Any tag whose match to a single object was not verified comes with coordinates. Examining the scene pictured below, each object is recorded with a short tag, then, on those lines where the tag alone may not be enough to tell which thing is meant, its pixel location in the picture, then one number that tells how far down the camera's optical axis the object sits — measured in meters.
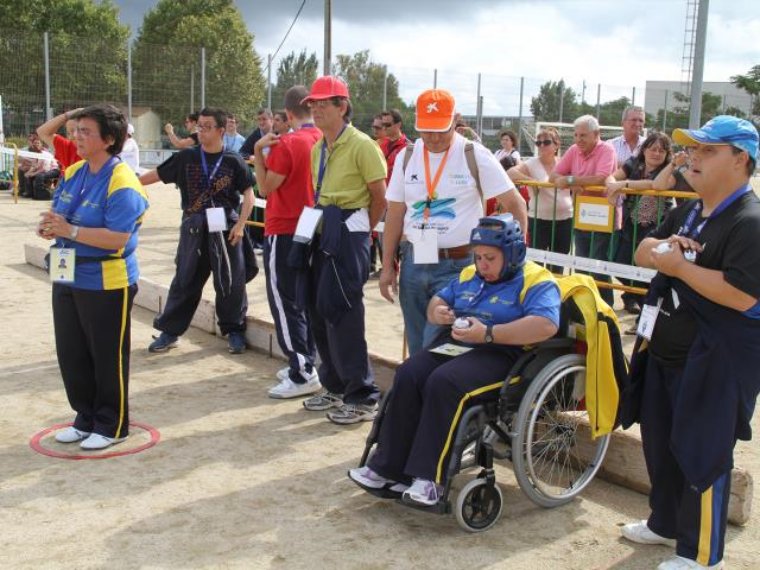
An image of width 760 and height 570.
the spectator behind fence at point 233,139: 12.56
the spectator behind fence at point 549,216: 7.60
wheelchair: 3.57
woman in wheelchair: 3.52
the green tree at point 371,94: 23.92
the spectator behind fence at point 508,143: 11.98
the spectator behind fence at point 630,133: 8.23
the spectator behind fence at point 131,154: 9.56
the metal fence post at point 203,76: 24.52
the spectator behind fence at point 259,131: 10.03
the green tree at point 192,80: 23.92
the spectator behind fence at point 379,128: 9.18
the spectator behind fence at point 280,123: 8.88
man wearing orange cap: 4.27
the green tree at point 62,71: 22.55
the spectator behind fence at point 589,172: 6.99
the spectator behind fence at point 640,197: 6.66
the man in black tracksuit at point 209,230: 6.10
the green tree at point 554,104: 26.16
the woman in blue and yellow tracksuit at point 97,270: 4.27
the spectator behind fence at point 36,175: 17.69
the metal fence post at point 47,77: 22.19
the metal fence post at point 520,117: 24.64
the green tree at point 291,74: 23.84
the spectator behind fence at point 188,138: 7.62
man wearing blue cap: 2.91
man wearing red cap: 4.78
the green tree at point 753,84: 37.47
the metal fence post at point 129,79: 23.35
